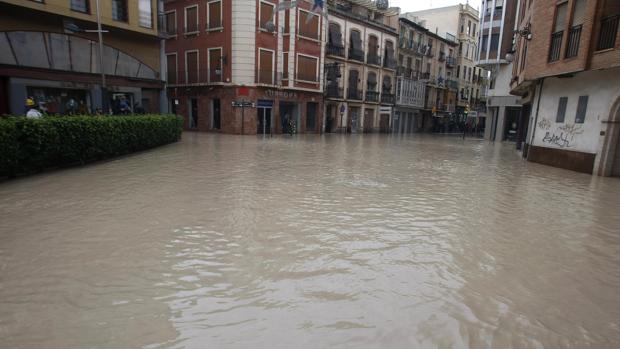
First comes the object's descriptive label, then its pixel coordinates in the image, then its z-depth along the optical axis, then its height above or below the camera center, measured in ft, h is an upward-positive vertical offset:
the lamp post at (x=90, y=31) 59.36 +11.39
